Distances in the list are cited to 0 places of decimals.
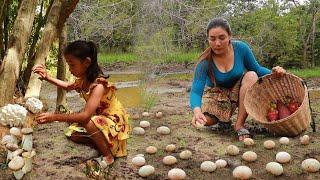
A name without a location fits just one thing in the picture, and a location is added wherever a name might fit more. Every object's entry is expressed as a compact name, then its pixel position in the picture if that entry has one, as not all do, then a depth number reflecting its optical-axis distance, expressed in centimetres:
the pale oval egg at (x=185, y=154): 320
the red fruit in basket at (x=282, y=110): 396
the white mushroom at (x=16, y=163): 240
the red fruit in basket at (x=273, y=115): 394
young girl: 276
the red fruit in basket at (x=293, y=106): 393
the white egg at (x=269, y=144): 334
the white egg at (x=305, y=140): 339
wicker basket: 355
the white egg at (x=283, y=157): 300
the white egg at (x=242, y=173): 270
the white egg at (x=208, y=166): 292
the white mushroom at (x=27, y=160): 253
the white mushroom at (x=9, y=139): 265
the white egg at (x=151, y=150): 336
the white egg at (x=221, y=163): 300
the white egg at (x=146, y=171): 286
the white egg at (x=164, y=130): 398
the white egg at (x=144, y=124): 425
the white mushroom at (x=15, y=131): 261
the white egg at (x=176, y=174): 277
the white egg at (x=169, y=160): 309
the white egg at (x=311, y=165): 276
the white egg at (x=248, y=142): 344
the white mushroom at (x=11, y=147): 253
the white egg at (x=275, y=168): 278
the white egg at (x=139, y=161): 304
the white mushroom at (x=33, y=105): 291
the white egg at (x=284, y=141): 345
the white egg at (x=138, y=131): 401
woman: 365
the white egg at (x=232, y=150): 322
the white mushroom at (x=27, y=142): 255
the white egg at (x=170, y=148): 340
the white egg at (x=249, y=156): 306
